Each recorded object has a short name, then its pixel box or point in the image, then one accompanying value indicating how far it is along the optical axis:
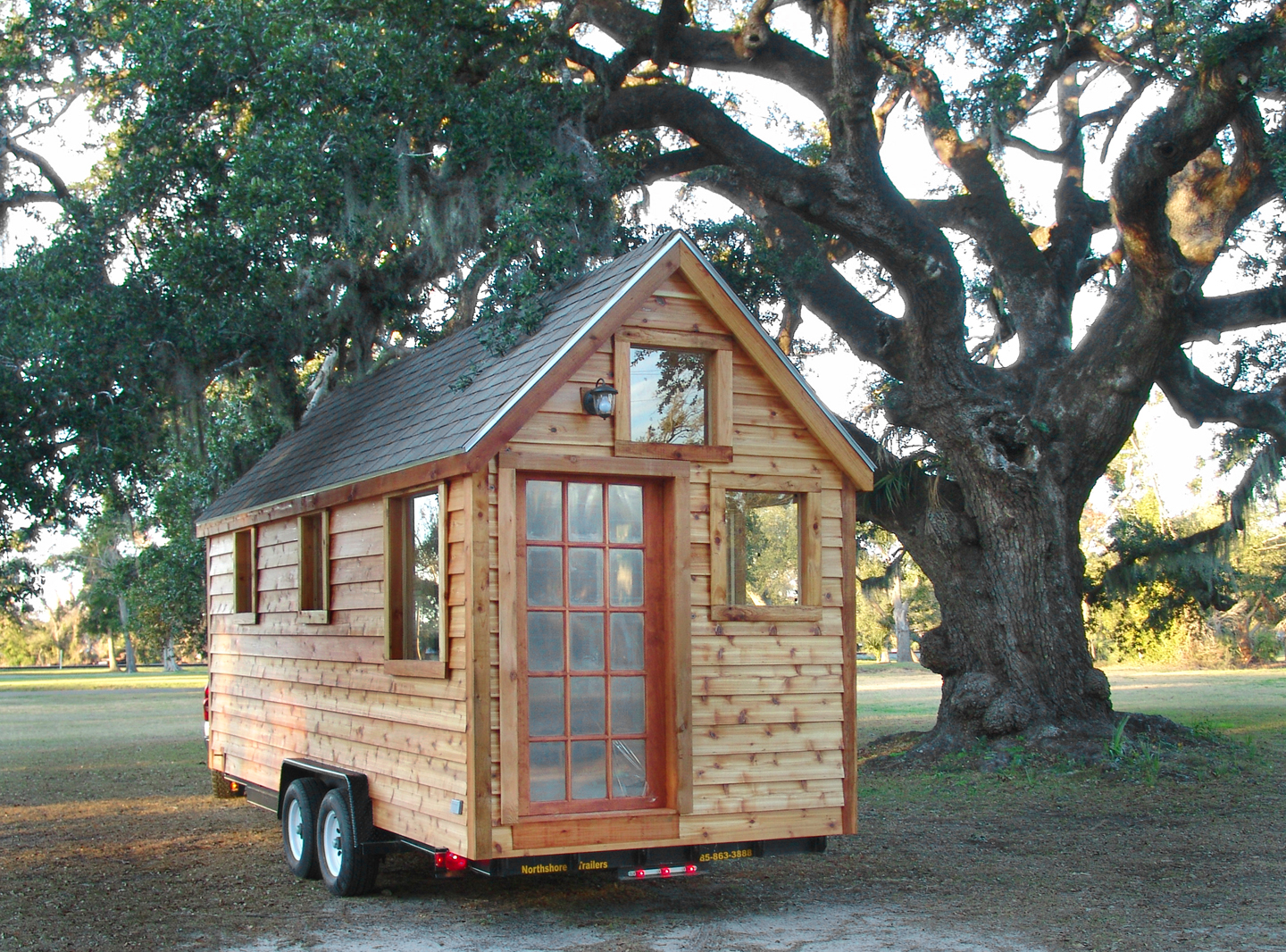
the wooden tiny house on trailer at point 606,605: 6.75
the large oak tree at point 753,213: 11.85
